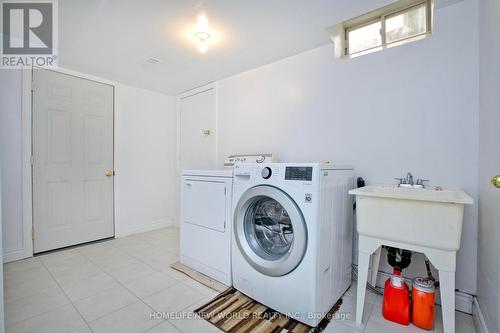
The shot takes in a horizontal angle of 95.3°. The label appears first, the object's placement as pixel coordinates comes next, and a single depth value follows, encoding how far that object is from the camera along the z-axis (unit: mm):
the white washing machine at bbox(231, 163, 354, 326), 1360
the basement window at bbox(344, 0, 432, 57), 1657
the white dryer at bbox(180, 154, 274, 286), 1802
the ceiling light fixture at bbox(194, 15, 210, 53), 1759
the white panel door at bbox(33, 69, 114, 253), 2439
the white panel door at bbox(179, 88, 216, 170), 3117
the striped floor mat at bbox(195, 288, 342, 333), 1381
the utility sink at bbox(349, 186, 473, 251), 1170
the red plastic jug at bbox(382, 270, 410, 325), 1408
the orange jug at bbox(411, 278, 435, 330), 1359
